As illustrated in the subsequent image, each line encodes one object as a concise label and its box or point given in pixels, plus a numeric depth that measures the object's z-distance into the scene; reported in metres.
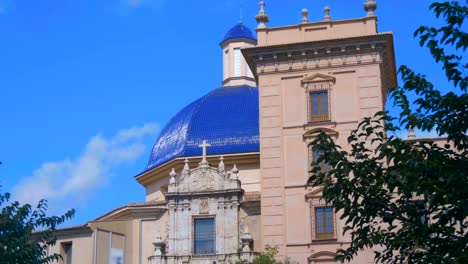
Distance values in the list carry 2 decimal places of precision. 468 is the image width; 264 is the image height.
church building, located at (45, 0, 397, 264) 35.47
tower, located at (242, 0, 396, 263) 35.22
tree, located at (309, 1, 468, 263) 14.70
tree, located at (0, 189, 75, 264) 20.72
